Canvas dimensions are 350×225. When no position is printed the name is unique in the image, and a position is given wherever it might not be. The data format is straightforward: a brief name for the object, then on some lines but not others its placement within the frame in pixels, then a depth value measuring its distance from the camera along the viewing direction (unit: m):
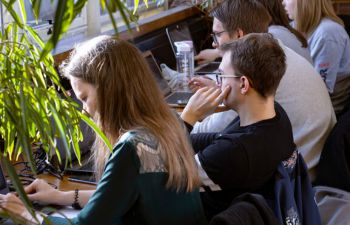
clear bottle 3.46
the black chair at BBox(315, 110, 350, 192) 2.31
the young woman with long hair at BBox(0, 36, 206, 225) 1.50
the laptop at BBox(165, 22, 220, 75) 3.54
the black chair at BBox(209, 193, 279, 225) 1.38
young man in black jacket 1.75
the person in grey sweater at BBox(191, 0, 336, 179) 2.29
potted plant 1.02
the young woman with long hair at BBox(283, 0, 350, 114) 3.26
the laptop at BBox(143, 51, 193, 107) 2.94
